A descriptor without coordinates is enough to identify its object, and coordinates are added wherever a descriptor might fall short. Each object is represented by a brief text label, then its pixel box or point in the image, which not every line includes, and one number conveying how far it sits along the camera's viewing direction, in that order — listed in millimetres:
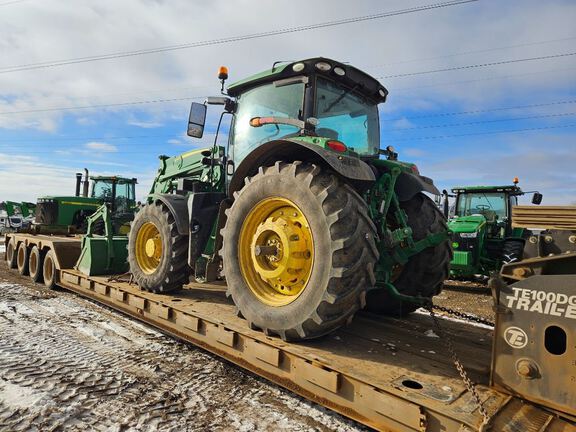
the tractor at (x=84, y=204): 13133
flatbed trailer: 2090
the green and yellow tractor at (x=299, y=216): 2877
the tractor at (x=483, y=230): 9414
